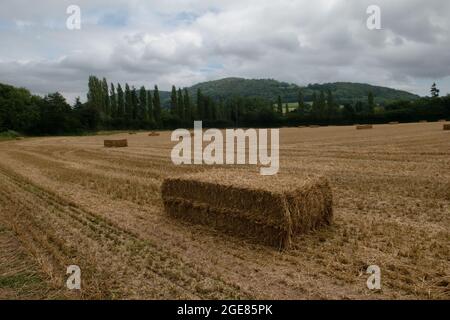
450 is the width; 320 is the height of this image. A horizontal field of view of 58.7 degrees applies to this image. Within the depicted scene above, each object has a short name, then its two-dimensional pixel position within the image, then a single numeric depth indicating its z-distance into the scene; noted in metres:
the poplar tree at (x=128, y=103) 102.94
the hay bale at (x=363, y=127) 51.59
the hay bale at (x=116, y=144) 35.41
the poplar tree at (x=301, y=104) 103.94
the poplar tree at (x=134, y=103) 103.75
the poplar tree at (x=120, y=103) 104.12
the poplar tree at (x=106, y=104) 105.38
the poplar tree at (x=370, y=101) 94.09
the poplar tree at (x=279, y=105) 109.06
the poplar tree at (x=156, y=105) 103.12
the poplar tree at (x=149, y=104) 104.69
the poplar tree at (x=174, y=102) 107.64
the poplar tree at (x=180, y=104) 105.12
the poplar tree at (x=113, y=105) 104.80
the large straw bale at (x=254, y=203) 7.11
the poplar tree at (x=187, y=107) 105.58
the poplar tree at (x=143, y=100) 106.59
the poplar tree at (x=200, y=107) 105.56
